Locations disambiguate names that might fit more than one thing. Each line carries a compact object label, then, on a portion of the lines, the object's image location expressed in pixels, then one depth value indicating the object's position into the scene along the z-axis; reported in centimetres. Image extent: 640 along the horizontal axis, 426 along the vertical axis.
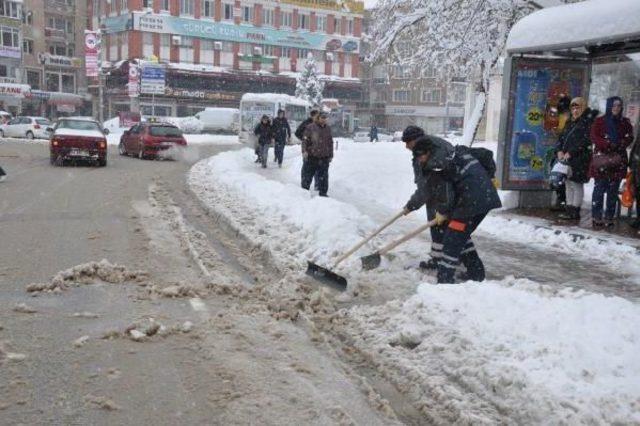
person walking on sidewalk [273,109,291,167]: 1875
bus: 3984
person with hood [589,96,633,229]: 896
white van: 5138
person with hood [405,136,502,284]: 595
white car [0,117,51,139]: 3775
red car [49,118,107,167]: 1883
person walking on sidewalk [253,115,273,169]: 1891
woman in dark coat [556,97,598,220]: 951
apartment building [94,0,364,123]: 5953
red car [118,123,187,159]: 2373
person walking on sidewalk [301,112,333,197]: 1217
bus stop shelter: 1055
